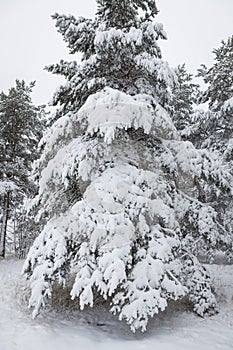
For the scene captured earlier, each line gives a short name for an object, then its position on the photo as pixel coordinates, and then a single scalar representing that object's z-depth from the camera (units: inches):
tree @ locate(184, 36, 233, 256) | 487.8
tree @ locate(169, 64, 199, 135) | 702.5
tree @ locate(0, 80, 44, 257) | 663.8
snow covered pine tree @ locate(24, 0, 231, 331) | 252.7
